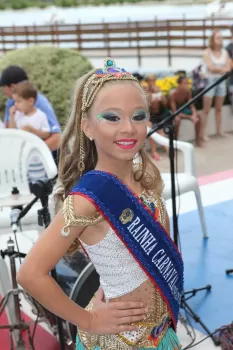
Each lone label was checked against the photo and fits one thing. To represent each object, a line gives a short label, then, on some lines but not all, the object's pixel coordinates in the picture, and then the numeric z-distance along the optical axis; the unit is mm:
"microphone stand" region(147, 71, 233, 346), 3092
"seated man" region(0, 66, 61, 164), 4668
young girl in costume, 1514
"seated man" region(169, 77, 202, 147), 7840
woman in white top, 8018
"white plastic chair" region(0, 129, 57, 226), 4367
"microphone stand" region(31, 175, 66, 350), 2340
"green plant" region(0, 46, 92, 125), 9102
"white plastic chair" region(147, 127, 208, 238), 4188
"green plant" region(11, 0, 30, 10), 30641
